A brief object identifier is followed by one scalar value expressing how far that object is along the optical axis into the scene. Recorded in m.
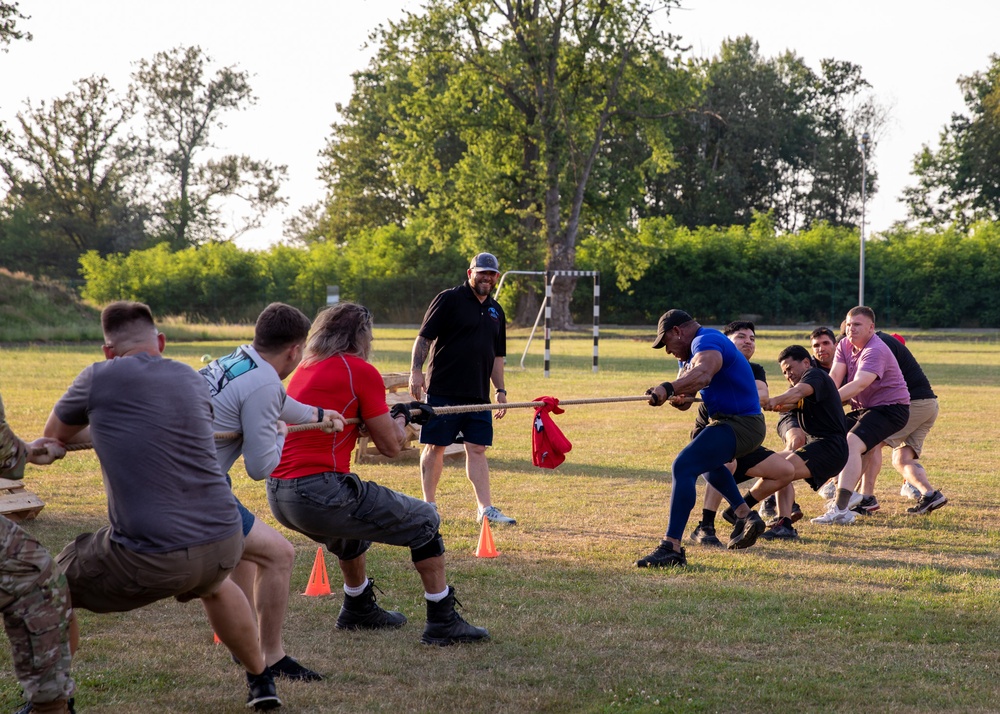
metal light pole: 44.15
